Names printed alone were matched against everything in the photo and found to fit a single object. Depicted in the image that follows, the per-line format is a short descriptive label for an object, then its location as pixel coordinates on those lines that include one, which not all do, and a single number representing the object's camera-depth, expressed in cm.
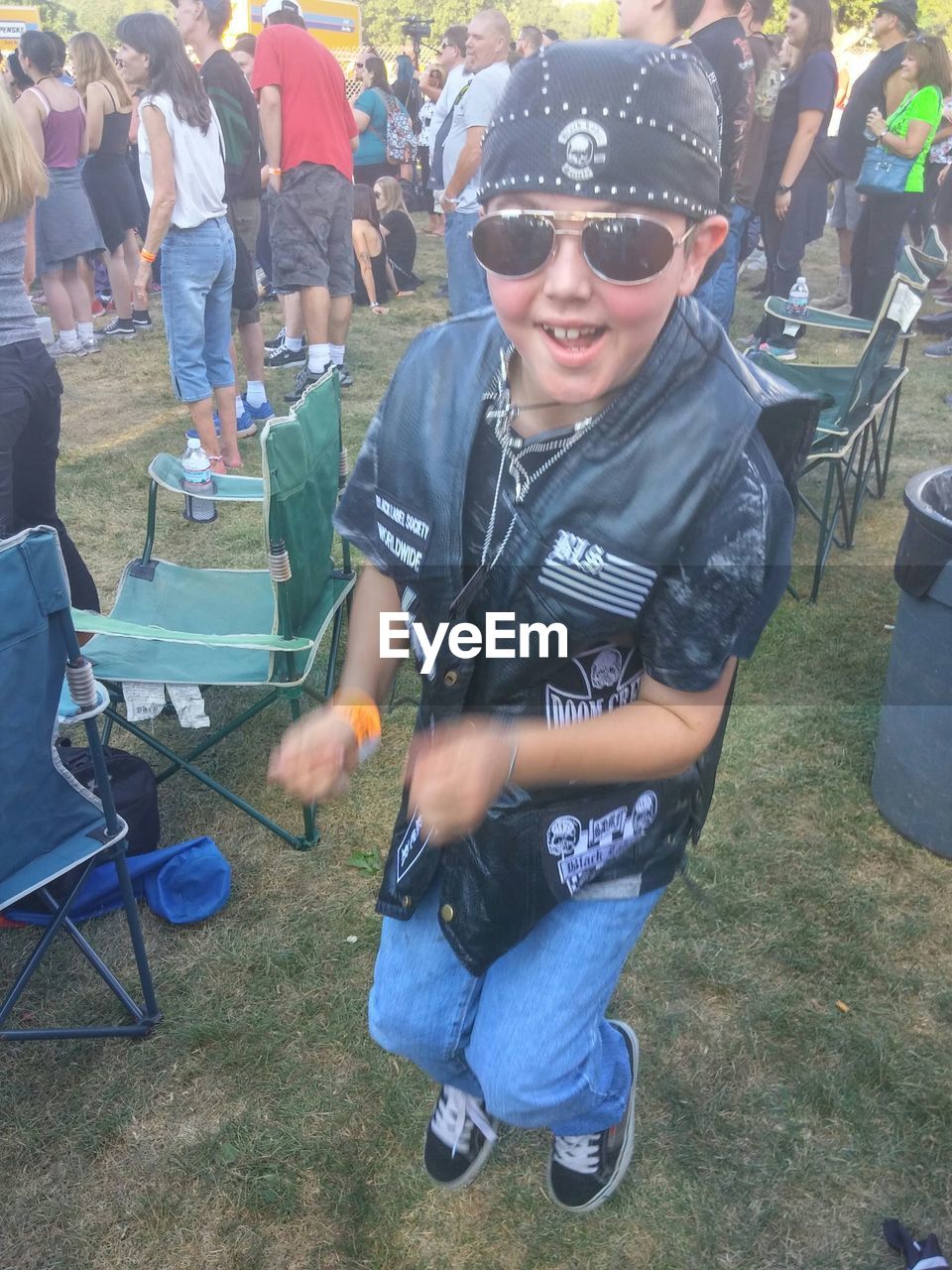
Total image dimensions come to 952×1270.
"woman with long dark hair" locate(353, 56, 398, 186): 1024
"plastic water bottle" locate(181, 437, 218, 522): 390
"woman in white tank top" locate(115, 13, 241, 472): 473
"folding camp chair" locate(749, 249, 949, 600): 443
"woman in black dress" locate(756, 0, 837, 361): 714
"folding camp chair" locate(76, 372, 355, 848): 294
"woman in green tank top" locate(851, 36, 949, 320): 731
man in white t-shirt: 636
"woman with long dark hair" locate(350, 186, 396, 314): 920
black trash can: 277
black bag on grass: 290
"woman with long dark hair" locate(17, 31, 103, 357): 692
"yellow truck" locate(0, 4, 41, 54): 1727
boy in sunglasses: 123
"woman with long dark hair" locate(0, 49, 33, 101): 882
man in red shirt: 600
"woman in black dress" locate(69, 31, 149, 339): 757
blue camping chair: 212
